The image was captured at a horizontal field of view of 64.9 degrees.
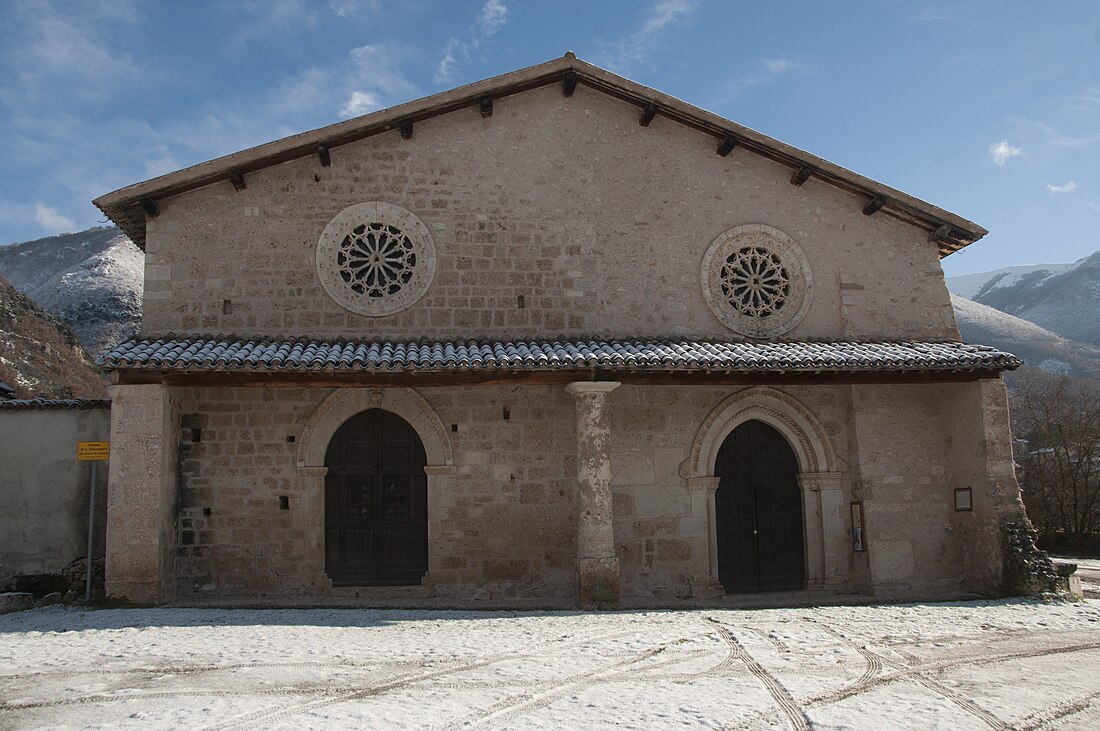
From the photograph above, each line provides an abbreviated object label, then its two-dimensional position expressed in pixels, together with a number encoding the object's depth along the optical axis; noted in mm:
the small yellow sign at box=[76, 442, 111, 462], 10078
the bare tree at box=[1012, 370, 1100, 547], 21844
